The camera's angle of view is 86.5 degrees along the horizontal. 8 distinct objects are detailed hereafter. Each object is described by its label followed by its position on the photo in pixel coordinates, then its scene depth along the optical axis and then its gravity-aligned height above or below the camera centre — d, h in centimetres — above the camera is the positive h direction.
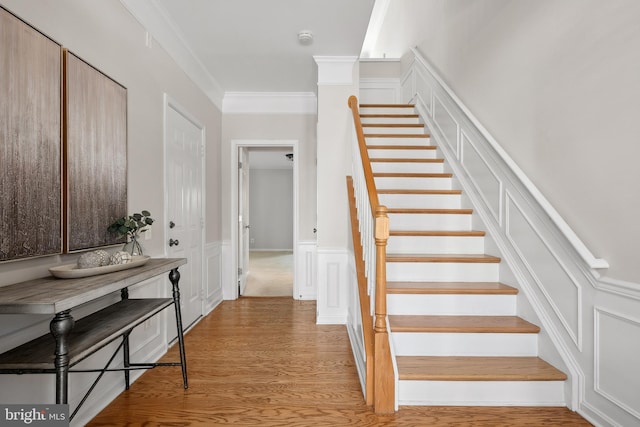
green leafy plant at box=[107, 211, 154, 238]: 203 -11
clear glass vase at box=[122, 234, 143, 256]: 218 -26
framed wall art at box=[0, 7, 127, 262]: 134 +28
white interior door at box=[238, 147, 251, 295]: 466 -8
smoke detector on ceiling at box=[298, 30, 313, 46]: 293 +151
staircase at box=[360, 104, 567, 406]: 183 -66
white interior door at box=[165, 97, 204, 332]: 294 +6
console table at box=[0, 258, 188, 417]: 116 -53
